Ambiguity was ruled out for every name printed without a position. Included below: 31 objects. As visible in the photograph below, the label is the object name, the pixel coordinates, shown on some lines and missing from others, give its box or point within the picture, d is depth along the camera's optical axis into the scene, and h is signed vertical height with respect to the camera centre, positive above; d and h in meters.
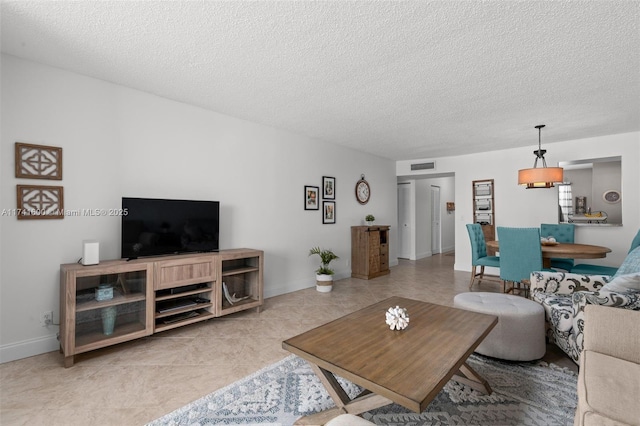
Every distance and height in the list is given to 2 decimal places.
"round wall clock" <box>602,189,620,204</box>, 4.67 +0.28
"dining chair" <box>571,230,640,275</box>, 3.55 -0.72
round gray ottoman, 2.29 -0.93
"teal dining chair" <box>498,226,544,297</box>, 3.63 -0.49
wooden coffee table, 1.28 -0.72
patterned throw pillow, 1.87 -0.44
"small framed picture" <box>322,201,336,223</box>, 5.15 +0.05
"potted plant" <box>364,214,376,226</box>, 5.75 -0.08
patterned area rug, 1.71 -1.17
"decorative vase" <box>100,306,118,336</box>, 2.53 -0.90
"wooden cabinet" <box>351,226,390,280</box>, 5.43 -0.70
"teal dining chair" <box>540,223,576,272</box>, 4.54 -0.28
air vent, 6.51 +1.07
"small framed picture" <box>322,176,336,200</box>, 5.14 +0.46
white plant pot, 4.54 -1.05
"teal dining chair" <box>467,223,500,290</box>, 4.68 -0.60
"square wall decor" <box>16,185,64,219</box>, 2.45 +0.11
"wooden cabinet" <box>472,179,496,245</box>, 5.77 +0.14
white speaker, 2.51 -0.32
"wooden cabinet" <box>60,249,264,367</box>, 2.37 -0.76
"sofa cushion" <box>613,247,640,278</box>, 2.41 -0.43
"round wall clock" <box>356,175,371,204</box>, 5.85 +0.46
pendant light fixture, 3.71 +0.47
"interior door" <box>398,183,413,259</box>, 7.93 -0.19
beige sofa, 1.14 -0.73
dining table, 3.44 -0.44
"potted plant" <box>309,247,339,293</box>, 4.54 -0.96
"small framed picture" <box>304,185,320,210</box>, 4.84 +0.28
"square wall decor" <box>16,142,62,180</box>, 2.43 +0.45
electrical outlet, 2.54 -0.89
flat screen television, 2.83 -0.12
